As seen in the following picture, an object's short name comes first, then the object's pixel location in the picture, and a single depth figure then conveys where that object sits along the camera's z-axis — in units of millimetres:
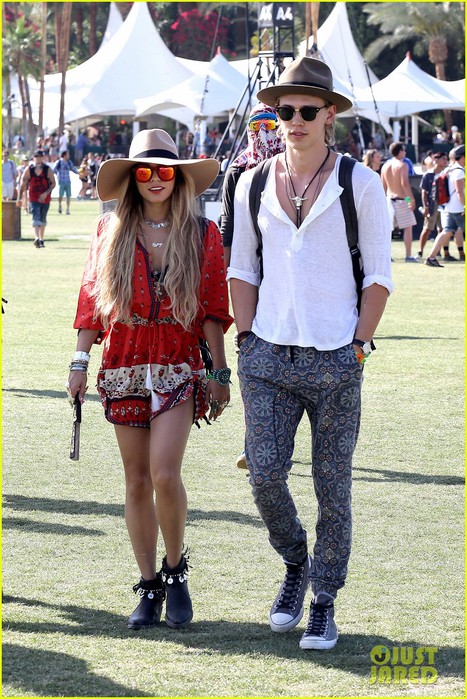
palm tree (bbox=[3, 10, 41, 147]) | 75562
